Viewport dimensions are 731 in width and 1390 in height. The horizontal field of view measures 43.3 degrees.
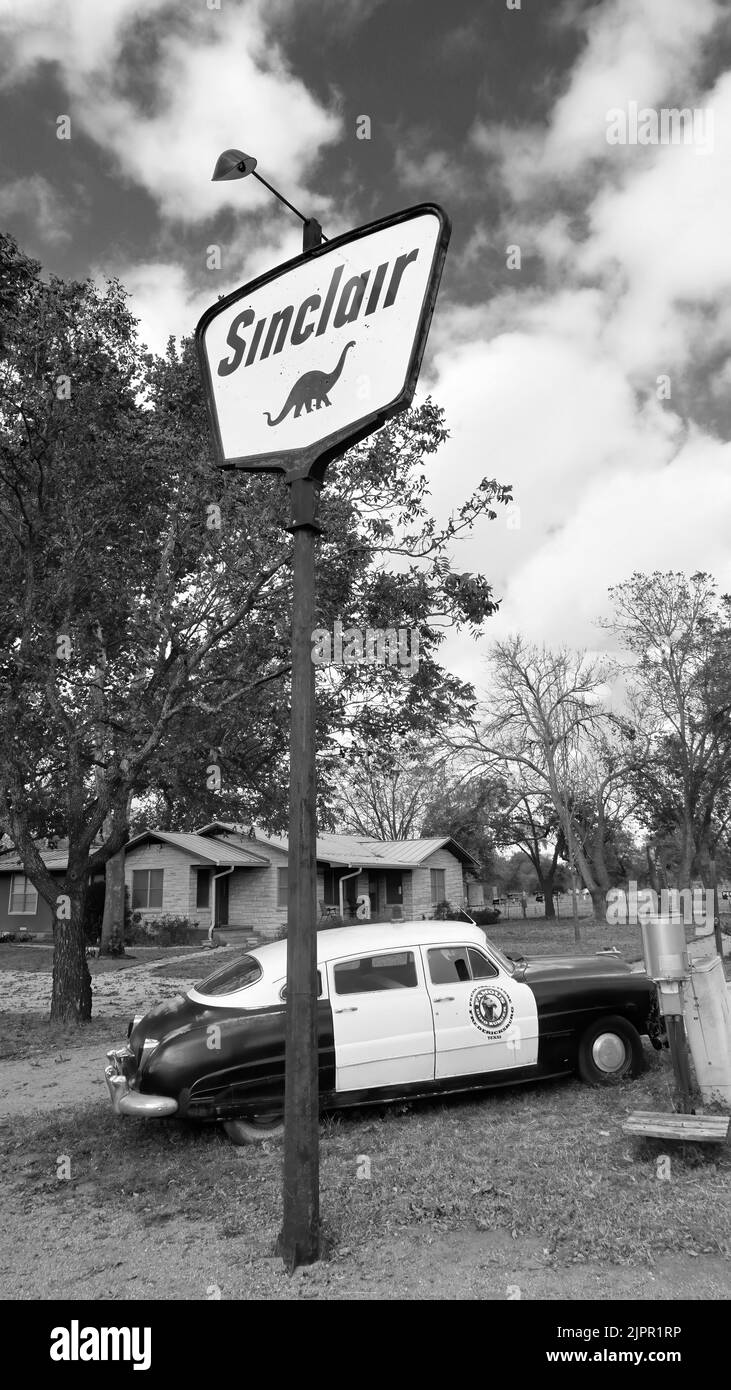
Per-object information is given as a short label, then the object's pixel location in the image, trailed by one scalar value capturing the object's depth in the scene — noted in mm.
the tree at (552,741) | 40281
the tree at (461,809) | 40156
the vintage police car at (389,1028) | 6512
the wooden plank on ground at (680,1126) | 5477
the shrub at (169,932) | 32000
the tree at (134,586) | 11875
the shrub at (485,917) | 41494
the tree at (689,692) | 36500
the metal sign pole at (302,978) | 4387
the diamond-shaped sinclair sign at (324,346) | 5121
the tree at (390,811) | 63125
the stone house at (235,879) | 33969
